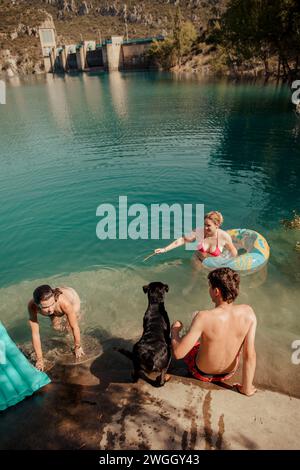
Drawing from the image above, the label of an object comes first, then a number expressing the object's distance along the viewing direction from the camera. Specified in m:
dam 106.86
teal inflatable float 4.27
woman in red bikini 6.99
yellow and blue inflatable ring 7.29
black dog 4.20
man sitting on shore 3.58
